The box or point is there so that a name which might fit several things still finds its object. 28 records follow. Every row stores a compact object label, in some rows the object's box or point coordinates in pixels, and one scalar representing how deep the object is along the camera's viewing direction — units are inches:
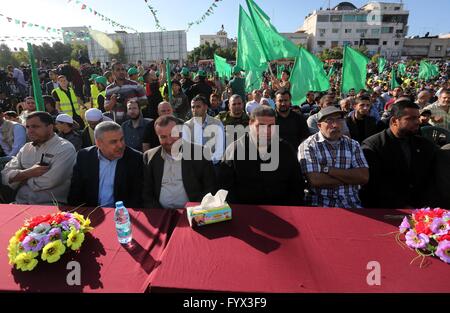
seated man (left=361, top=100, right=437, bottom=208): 115.9
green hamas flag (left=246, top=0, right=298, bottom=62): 220.4
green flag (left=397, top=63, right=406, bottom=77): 892.4
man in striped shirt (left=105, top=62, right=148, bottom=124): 212.4
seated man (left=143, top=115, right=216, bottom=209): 110.1
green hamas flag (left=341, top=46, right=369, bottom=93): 270.5
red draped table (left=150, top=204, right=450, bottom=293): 55.0
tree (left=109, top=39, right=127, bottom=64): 2418.3
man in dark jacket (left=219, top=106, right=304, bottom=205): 108.4
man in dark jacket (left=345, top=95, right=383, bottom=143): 184.2
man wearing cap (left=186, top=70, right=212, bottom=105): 301.9
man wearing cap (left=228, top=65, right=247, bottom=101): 325.7
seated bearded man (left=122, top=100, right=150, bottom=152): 179.9
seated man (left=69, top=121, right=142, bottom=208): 112.7
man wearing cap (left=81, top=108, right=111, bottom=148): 174.4
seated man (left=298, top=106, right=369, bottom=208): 107.7
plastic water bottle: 71.9
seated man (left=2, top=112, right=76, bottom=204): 116.0
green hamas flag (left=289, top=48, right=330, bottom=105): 261.1
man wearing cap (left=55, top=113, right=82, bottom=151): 167.2
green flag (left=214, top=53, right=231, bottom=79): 449.1
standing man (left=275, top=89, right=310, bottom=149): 178.9
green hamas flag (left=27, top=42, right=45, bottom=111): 170.6
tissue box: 76.6
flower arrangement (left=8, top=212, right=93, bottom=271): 61.1
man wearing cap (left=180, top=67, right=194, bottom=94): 346.2
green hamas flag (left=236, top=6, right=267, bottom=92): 227.9
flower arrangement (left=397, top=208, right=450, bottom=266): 60.4
